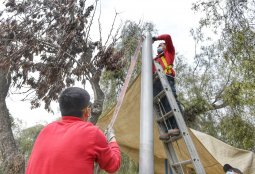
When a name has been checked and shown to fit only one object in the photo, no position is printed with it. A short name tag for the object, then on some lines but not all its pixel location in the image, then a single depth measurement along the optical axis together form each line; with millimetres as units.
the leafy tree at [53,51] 5730
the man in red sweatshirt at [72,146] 1725
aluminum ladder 2967
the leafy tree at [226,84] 7074
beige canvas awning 4734
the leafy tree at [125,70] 9711
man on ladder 3557
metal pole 2623
